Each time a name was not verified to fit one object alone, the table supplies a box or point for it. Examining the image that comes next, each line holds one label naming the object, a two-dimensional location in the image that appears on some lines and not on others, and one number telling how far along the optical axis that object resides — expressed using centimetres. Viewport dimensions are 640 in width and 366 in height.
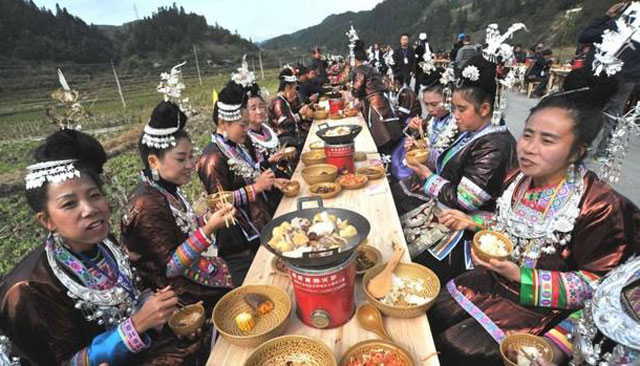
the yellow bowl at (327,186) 320
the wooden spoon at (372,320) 163
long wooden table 159
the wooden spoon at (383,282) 185
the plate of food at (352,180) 338
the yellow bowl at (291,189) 333
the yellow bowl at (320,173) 349
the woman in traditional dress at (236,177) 331
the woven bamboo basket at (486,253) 180
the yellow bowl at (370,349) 146
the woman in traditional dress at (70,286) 157
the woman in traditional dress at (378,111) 538
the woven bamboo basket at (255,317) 161
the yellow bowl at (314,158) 418
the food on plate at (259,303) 181
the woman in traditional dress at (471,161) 264
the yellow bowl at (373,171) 362
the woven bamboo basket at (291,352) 148
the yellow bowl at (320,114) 715
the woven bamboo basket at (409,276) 170
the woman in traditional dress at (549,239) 176
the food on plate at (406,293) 179
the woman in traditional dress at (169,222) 229
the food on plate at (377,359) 146
